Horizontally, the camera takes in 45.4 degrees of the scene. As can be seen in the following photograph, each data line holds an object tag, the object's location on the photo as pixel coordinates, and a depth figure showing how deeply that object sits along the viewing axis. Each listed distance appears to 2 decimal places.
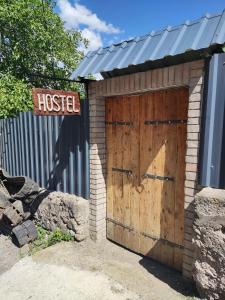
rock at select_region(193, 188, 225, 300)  2.87
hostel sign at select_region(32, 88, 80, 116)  3.88
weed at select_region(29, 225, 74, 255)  4.84
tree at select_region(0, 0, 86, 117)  8.66
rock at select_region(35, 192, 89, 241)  4.80
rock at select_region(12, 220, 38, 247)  4.77
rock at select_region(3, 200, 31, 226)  4.80
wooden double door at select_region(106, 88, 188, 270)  3.80
